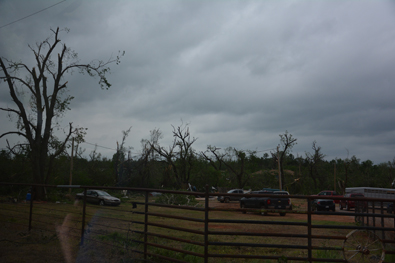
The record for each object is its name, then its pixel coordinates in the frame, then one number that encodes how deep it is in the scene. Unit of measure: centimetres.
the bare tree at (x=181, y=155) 5037
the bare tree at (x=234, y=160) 4888
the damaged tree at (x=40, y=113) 2781
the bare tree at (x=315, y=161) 5916
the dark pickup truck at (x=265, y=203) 2155
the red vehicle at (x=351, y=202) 2555
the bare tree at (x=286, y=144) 5350
